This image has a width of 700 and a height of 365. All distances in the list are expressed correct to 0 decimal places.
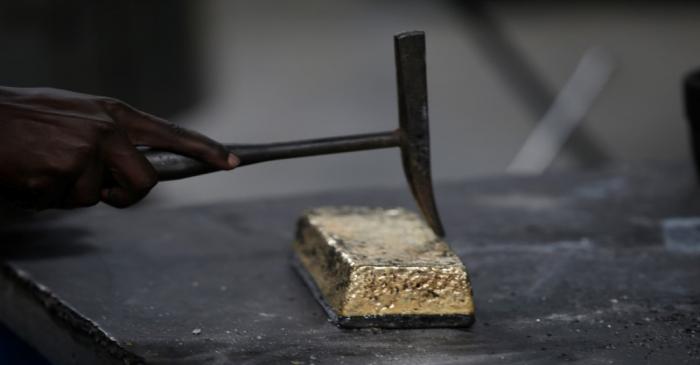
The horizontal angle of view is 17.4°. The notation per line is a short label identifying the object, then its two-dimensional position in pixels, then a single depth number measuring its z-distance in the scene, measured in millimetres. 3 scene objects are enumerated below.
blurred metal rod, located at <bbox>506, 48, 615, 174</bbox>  5633
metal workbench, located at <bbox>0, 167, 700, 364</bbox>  1561
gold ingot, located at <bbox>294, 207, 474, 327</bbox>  1599
